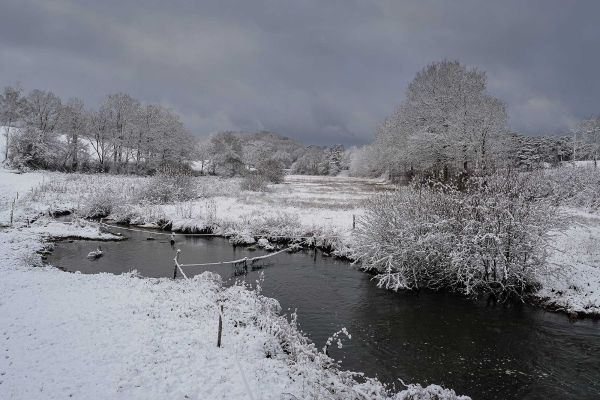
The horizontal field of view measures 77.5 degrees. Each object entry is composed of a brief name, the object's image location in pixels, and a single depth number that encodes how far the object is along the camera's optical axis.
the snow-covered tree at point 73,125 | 55.72
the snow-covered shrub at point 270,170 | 65.29
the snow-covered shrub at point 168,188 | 36.66
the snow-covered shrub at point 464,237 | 15.16
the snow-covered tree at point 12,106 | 53.22
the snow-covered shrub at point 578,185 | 30.48
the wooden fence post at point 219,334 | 9.06
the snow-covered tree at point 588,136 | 65.79
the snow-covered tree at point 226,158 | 75.81
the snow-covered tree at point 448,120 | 38.19
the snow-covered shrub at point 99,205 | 31.25
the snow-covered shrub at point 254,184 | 48.56
